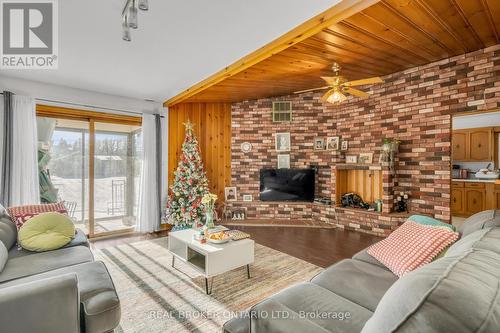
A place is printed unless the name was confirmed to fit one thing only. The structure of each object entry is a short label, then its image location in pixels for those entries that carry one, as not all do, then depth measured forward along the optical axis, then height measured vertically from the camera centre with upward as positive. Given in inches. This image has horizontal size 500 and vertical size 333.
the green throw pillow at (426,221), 82.4 -19.8
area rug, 83.7 -51.0
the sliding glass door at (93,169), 168.9 -3.0
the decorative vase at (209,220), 121.8 -26.7
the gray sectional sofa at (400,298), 25.6 -16.9
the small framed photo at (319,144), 207.7 +17.4
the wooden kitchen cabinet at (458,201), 241.1 -35.0
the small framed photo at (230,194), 221.1 -25.5
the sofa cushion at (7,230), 96.1 -26.0
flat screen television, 210.8 -16.6
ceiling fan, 128.8 +40.2
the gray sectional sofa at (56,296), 52.9 -33.8
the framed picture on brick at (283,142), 217.2 +19.9
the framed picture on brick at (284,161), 216.5 +2.9
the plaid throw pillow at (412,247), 67.8 -23.6
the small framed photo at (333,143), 199.2 +17.6
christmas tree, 193.2 -18.5
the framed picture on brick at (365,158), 180.2 +4.9
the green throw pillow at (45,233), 97.7 -27.4
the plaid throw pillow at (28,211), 110.1 -21.0
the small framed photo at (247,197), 221.0 -28.2
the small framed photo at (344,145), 195.3 +15.4
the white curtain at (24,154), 145.6 +6.8
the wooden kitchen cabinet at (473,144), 237.6 +19.8
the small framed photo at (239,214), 217.2 -42.5
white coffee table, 99.9 -38.4
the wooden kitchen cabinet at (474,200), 228.4 -33.0
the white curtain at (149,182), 194.7 -13.2
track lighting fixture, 67.0 +43.6
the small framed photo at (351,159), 189.8 +4.5
